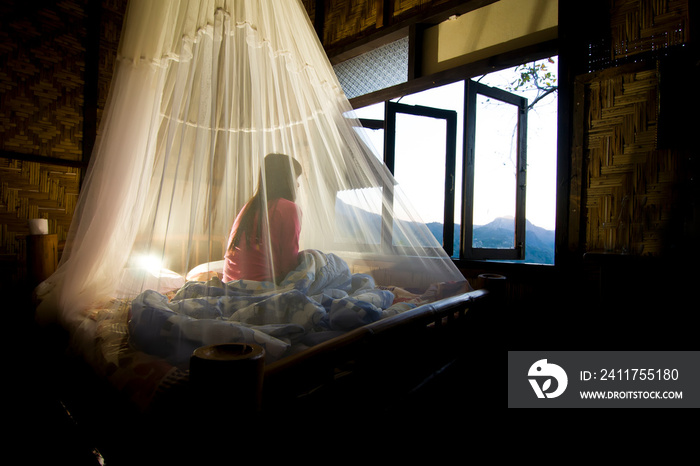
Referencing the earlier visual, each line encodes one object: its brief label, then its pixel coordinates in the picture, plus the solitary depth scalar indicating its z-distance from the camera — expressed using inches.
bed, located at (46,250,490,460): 26.6
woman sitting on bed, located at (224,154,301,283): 64.7
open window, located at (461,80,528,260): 103.5
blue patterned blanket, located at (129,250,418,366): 40.9
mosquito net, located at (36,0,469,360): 49.6
